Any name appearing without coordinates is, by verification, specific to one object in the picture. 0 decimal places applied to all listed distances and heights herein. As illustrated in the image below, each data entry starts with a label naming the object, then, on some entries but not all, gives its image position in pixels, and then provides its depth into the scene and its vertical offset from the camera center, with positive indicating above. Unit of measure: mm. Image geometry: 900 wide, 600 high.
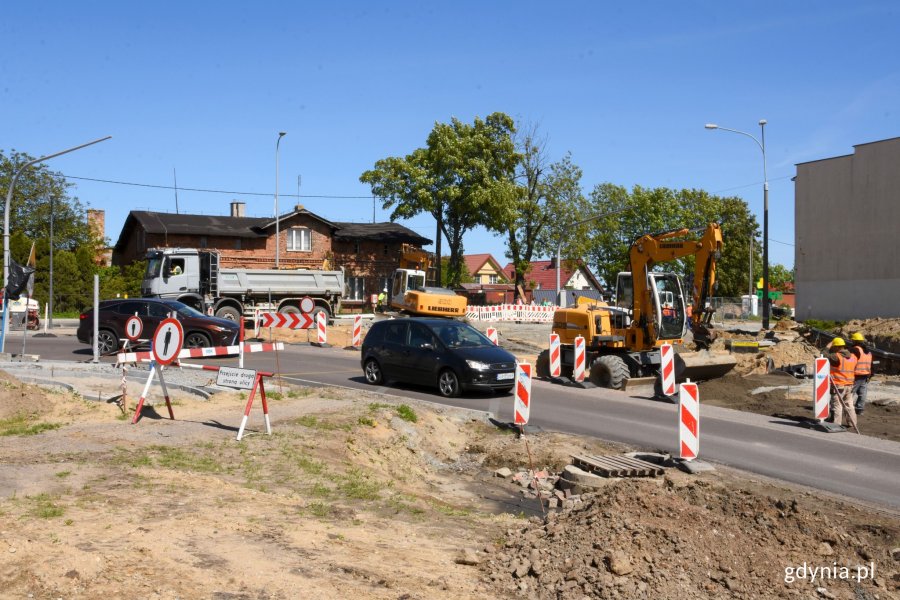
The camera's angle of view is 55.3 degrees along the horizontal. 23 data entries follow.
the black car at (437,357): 16719 -1144
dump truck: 33281 +568
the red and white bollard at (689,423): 10852 -1532
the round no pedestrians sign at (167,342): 11875 -605
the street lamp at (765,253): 34797 +2019
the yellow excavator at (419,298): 37438 +98
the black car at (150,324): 23703 -706
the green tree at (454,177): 55469 +8067
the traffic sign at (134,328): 15562 -553
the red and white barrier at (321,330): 28659 -1051
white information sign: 11602 -1070
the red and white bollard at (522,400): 13328 -1544
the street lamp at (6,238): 20734 +1514
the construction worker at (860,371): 14428 -1142
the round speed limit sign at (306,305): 26994 -182
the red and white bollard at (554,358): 20016 -1336
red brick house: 53406 +3796
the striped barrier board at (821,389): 14188 -1431
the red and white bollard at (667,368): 16844 -1322
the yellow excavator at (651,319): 19031 -402
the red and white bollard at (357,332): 29703 -1124
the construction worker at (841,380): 14078 -1267
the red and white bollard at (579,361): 19406 -1361
